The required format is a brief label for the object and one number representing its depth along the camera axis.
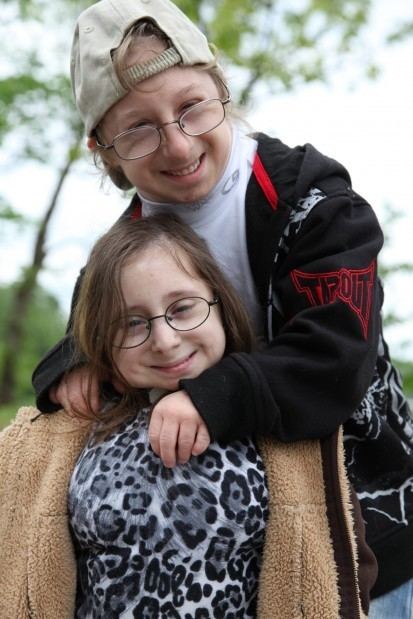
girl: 1.10
